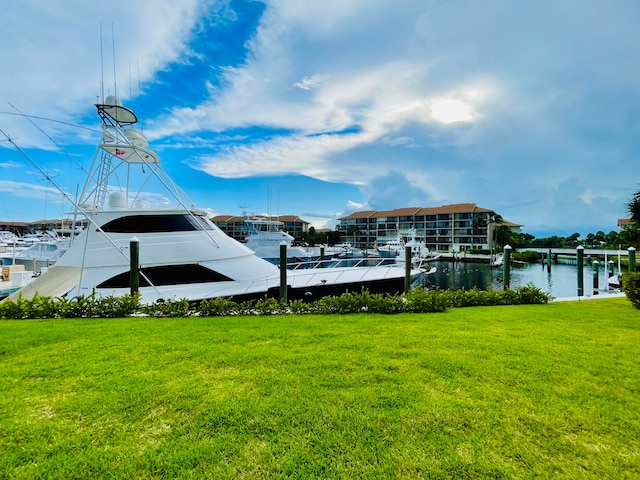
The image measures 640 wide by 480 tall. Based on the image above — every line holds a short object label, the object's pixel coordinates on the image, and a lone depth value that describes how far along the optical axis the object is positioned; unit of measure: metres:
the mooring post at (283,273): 8.95
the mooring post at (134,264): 8.15
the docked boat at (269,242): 33.59
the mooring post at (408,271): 10.91
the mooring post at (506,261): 12.35
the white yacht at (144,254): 9.08
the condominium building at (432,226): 59.09
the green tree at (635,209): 11.78
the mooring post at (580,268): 12.17
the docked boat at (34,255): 25.17
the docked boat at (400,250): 45.53
